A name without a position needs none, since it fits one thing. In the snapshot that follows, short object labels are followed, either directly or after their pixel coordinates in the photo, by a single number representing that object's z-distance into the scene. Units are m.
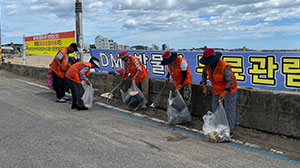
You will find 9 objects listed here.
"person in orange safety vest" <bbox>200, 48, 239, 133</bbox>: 4.72
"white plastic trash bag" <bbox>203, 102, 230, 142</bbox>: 4.68
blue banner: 6.12
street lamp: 10.41
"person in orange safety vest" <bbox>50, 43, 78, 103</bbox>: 7.98
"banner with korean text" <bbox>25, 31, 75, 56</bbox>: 13.77
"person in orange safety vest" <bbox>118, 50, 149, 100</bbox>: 6.96
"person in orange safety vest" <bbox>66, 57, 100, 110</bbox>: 7.11
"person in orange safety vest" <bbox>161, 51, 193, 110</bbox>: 5.73
